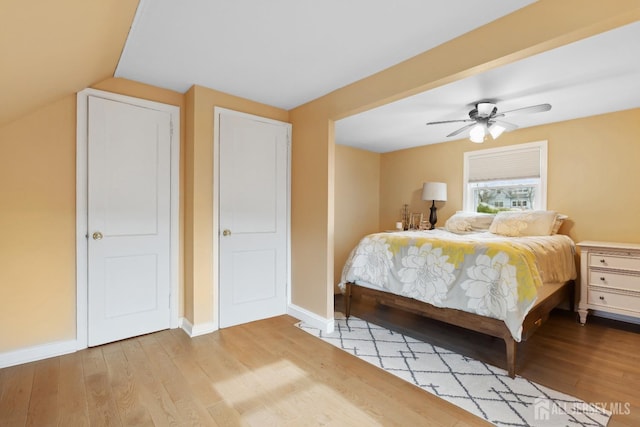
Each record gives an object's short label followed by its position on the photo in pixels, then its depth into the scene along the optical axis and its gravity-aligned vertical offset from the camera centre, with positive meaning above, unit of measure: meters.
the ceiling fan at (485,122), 2.96 +0.92
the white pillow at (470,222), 3.93 -0.16
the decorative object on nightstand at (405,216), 5.08 -0.11
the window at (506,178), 3.81 +0.44
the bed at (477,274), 2.16 -0.55
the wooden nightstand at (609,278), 2.85 -0.66
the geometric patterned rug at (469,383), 1.73 -1.19
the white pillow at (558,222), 3.47 -0.13
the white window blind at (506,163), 3.83 +0.64
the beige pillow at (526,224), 3.37 -0.15
